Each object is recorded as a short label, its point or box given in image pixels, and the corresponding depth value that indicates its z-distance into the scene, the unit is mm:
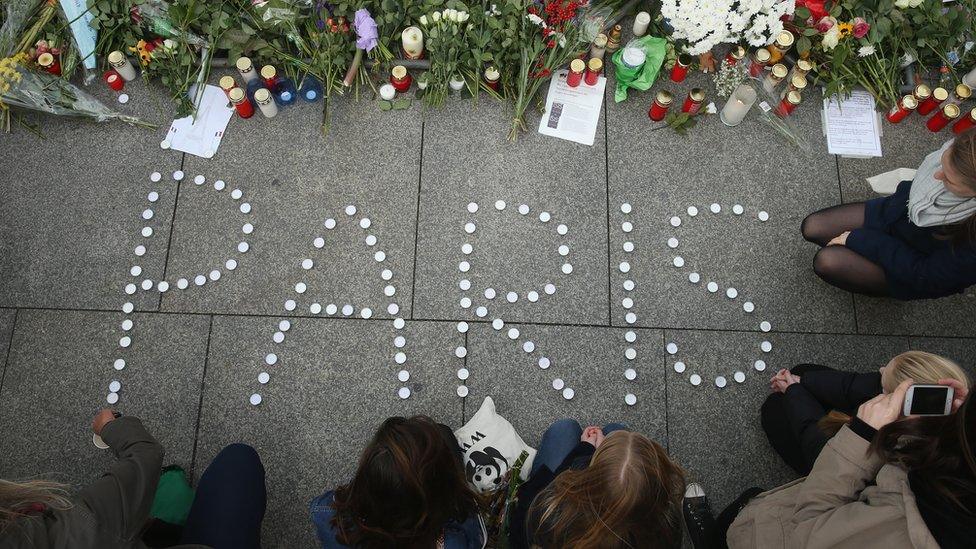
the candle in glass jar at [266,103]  2873
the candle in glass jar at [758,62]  2928
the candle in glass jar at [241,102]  2855
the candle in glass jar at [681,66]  3066
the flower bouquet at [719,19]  2711
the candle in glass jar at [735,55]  2944
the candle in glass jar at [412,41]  2873
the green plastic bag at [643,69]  3027
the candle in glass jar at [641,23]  2977
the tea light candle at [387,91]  2980
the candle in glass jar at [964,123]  2989
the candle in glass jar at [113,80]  3000
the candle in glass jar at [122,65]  2889
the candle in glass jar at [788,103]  2949
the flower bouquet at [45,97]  2832
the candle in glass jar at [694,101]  2926
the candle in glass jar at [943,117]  2982
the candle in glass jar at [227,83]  2834
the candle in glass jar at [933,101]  2973
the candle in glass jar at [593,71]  2941
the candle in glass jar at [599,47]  2936
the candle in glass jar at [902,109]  2988
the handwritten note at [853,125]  3092
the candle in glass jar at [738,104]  2930
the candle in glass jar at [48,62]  2893
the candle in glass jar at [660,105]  2912
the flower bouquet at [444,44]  2846
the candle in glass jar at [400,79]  2928
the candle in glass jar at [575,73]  2943
